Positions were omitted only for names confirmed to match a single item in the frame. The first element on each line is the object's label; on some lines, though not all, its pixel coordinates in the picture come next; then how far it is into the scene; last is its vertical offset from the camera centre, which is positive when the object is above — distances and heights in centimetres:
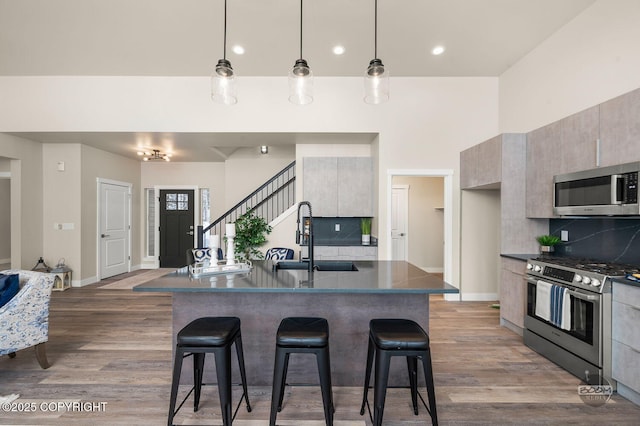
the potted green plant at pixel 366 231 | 513 -35
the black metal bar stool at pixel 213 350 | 177 -82
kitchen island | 232 -81
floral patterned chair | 240 -88
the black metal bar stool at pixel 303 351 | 177 -85
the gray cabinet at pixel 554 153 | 275 +59
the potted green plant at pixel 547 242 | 340 -35
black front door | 743 -39
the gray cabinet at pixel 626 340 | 212 -93
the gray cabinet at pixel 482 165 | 372 +62
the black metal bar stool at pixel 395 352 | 175 -82
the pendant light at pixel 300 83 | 236 +102
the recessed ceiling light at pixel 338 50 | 394 +212
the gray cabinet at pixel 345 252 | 496 -68
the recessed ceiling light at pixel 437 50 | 399 +215
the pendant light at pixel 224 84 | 241 +104
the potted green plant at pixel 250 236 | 543 -46
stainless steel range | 231 -87
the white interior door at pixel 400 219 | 677 -19
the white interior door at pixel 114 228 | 618 -39
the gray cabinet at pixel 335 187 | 512 +40
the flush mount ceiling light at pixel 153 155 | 601 +114
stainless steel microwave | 236 +17
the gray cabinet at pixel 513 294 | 329 -94
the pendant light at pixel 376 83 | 237 +102
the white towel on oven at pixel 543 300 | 278 -84
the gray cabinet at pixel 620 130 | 233 +66
